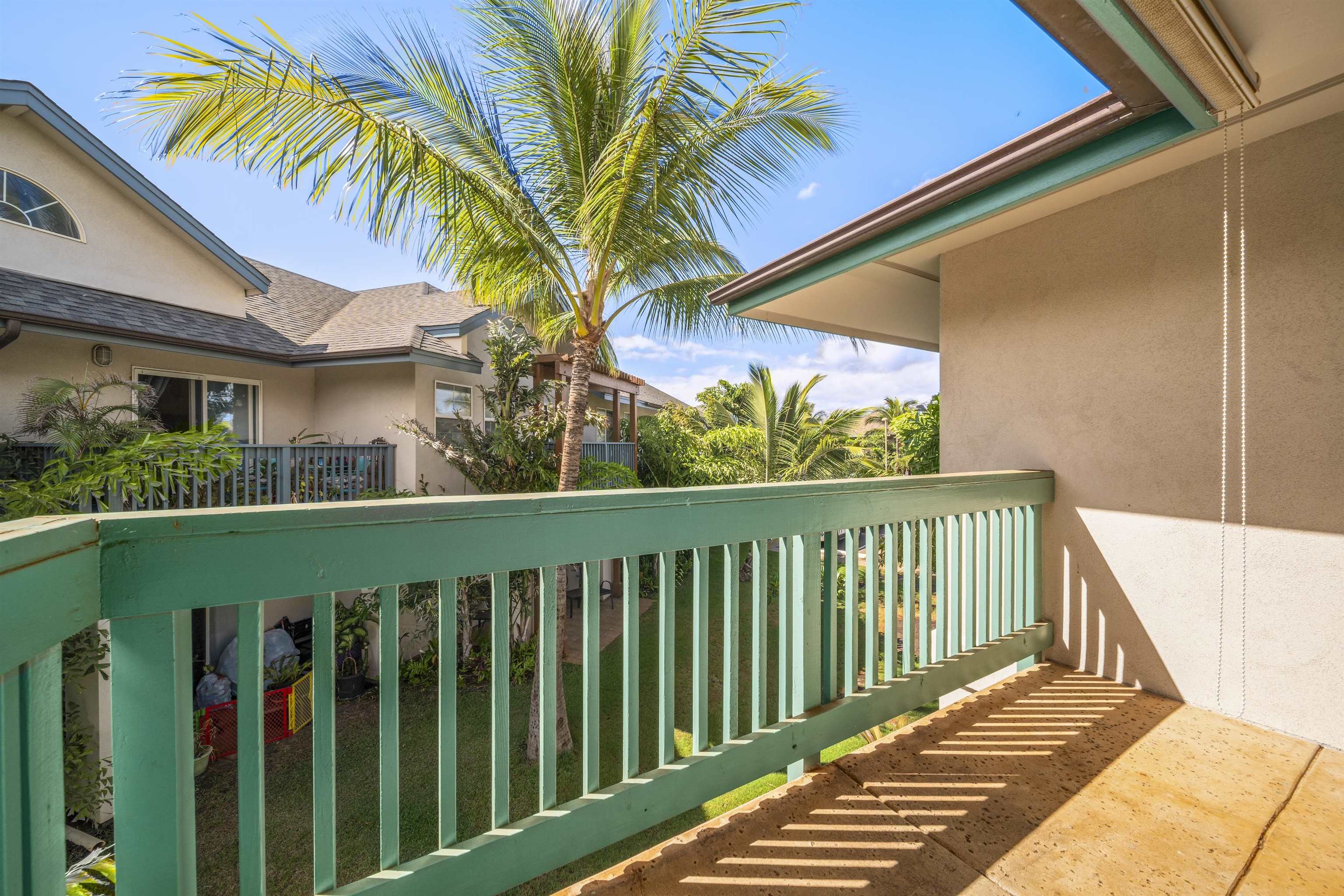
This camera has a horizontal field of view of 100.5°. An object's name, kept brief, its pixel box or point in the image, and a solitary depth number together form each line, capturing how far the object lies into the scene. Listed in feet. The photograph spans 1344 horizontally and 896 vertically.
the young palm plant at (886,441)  35.32
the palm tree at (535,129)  13.58
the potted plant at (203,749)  18.69
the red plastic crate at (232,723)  20.89
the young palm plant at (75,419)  16.99
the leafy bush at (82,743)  12.92
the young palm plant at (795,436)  37.81
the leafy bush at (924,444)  22.68
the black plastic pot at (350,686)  26.30
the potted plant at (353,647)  25.76
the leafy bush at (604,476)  30.35
